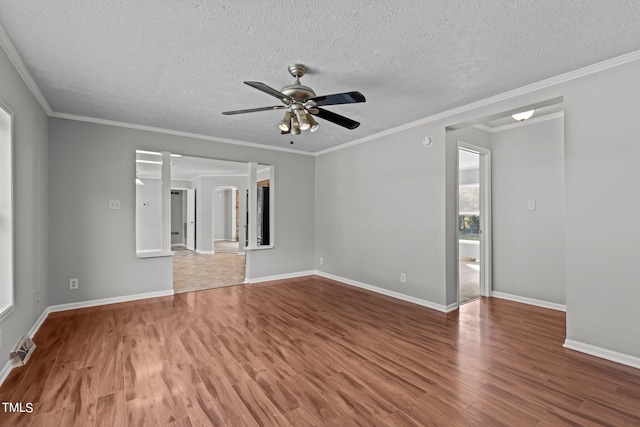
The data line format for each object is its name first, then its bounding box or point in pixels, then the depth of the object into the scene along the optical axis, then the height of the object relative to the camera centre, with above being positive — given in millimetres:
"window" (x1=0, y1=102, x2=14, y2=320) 2383 +41
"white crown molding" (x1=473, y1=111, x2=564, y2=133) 3907 +1267
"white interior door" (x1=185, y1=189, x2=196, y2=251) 10258 -176
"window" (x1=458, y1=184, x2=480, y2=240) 7527 +78
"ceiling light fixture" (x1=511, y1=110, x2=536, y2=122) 3455 +1148
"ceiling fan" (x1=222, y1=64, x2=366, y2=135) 2328 +905
